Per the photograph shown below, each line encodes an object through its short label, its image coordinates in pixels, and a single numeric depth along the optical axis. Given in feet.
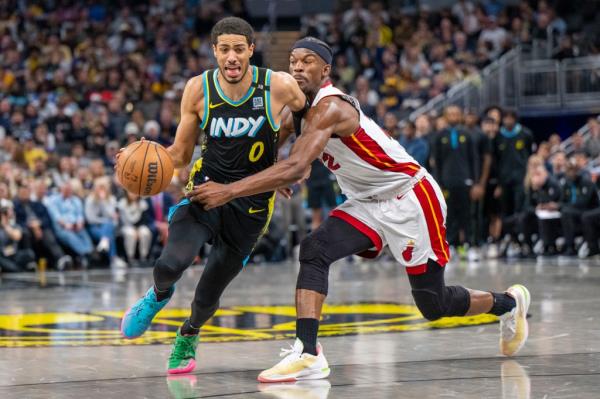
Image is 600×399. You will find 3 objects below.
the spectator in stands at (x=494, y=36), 74.79
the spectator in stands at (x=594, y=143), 59.26
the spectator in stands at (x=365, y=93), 69.10
